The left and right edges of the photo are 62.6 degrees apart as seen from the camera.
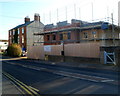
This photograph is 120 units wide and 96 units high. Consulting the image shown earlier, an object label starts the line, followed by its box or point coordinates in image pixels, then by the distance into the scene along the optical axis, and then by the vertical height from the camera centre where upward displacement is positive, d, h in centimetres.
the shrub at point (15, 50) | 2988 +14
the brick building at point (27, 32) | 3623 +715
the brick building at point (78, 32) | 1930 +411
